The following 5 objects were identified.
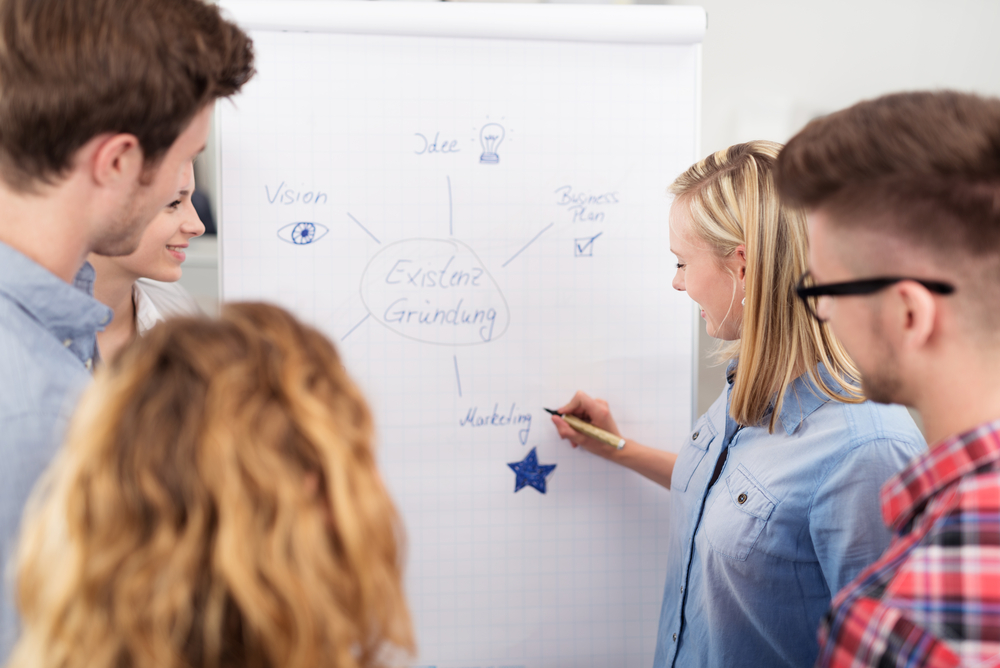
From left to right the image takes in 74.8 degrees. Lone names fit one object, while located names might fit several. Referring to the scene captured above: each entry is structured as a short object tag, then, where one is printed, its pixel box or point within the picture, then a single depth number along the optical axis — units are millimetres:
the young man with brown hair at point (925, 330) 562
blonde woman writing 908
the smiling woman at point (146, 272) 1268
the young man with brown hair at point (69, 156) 669
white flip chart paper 1234
